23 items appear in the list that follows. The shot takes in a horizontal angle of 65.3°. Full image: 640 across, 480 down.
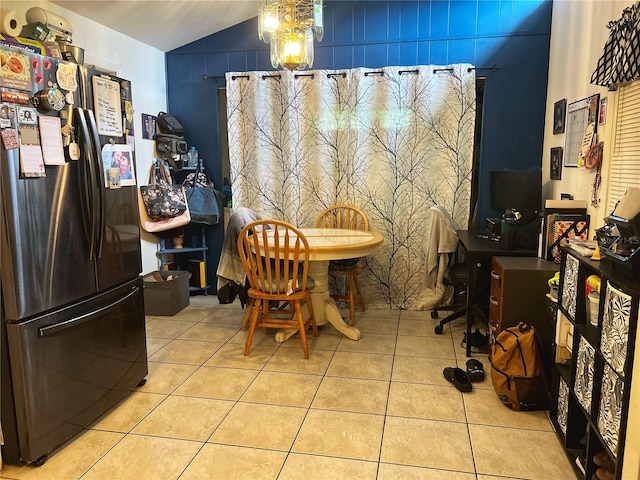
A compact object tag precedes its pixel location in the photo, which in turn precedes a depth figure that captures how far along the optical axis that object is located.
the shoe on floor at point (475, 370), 2.90
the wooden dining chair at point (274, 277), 3.15
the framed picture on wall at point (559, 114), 3.43
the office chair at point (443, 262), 3.69
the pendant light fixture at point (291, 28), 2.90
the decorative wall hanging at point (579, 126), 2.75
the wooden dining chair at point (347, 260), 3.90
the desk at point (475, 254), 3.13
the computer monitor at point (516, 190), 3.61
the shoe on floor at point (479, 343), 3.38
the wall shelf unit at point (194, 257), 4.64
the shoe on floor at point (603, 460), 1.83
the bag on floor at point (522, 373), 2.51
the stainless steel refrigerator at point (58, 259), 1.95
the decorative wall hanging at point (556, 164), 3.48
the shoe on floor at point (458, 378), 2.78
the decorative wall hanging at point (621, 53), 2.08
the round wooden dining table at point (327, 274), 3.39
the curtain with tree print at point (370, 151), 4.04
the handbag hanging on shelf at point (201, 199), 4.47
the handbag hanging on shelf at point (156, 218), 4.18
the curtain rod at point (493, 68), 3.98
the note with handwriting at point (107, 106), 2.38
